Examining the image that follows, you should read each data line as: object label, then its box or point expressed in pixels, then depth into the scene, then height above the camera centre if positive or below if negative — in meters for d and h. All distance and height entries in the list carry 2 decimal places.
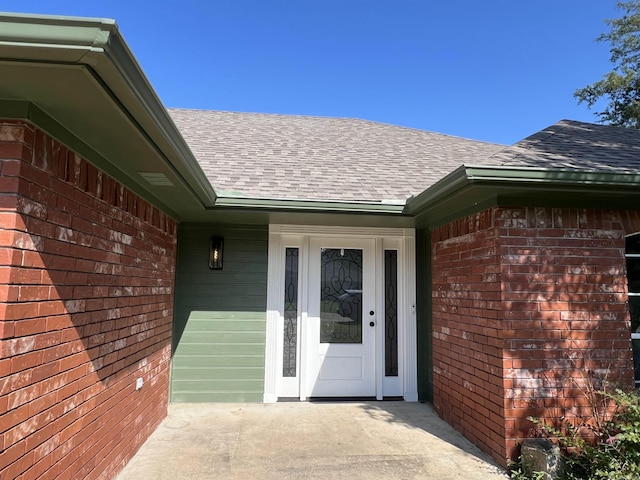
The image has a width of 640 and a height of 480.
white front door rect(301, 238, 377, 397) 5.41 -0.49
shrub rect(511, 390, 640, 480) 2.86 -1.21
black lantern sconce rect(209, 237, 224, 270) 5.34 +0.39
